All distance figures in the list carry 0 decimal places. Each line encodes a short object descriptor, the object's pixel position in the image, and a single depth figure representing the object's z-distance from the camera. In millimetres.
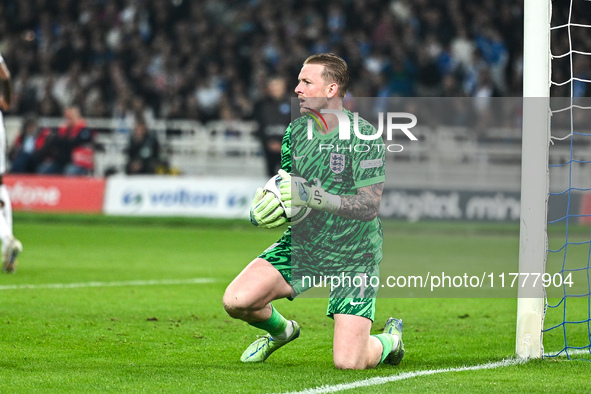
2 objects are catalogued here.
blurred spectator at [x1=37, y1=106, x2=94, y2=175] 36687
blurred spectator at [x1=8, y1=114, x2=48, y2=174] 37094
